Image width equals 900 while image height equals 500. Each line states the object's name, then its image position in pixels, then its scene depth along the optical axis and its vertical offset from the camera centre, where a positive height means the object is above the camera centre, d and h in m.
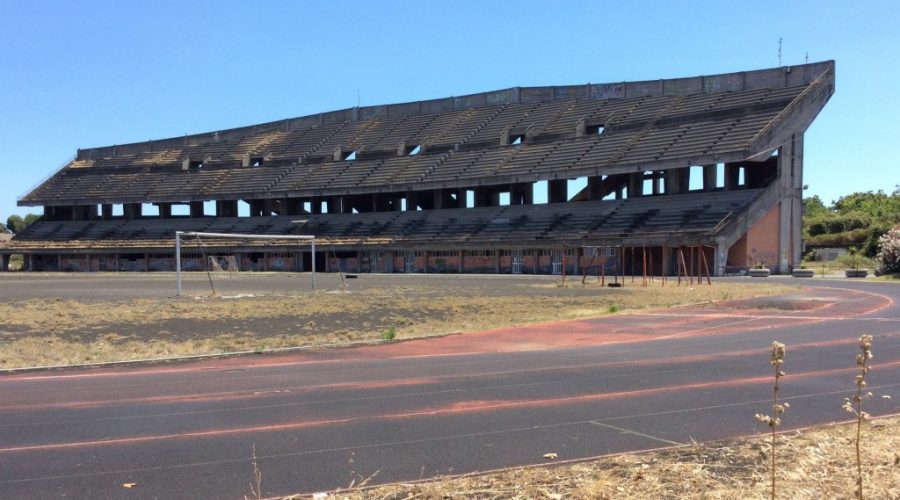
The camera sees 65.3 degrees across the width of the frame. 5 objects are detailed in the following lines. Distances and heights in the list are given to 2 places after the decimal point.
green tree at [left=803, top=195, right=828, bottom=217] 107.26 +5.57
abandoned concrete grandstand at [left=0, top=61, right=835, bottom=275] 49.41 +5.49
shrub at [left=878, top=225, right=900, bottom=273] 43.59 -0.75
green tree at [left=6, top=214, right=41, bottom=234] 165.00 +5.58
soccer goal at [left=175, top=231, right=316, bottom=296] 60.81 -1.59
